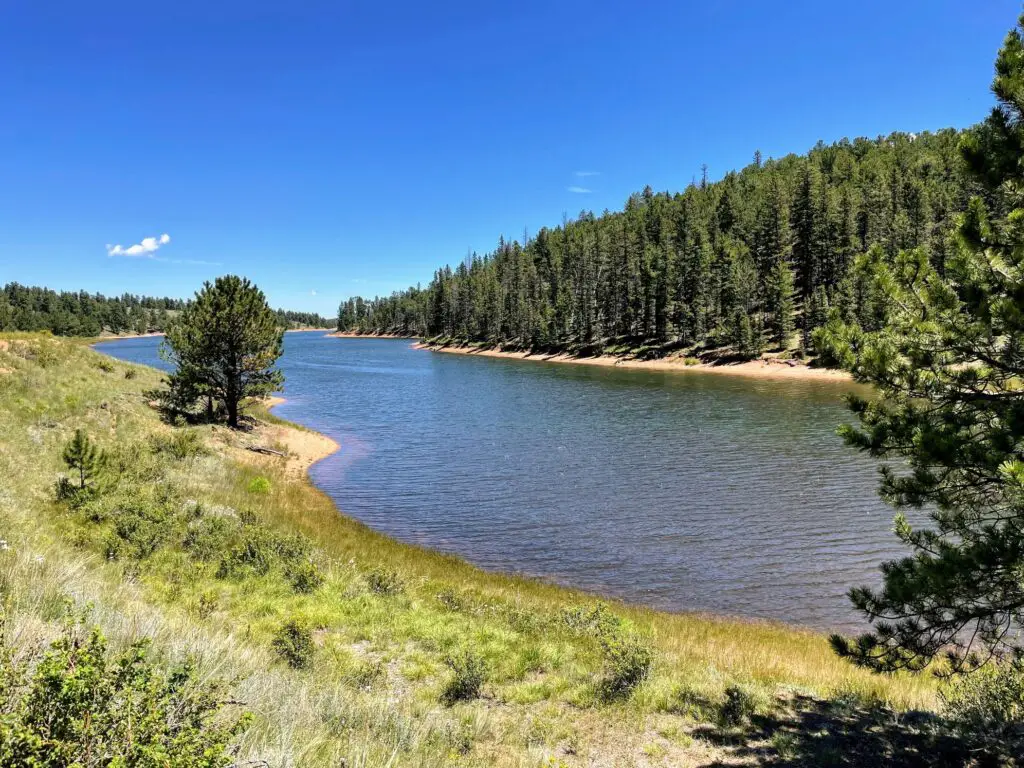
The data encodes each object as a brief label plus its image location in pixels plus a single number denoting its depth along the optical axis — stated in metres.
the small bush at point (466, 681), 8.42
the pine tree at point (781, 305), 78.12
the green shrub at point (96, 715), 3.34
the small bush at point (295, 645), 8.62
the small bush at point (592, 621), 10.77
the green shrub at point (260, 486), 23.14
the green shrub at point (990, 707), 6.64
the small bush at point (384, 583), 13.27
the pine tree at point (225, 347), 31.22
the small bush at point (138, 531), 12.03
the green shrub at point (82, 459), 15.38
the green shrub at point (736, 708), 7.93
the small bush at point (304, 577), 12.52
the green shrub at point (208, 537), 13.16
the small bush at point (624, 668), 8.67
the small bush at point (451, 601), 12.69
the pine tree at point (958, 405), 6.04
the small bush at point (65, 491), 14.94
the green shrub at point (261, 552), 12.77
